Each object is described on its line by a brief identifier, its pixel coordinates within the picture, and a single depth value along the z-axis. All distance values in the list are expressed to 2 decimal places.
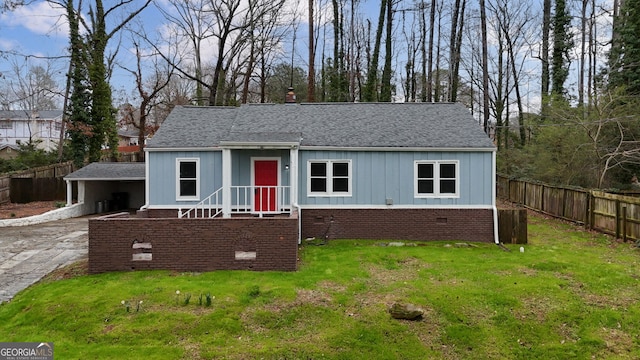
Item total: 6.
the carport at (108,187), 18.92
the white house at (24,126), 46.03
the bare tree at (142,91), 30.20
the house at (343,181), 12.68
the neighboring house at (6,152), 36.95
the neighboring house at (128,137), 57.53
